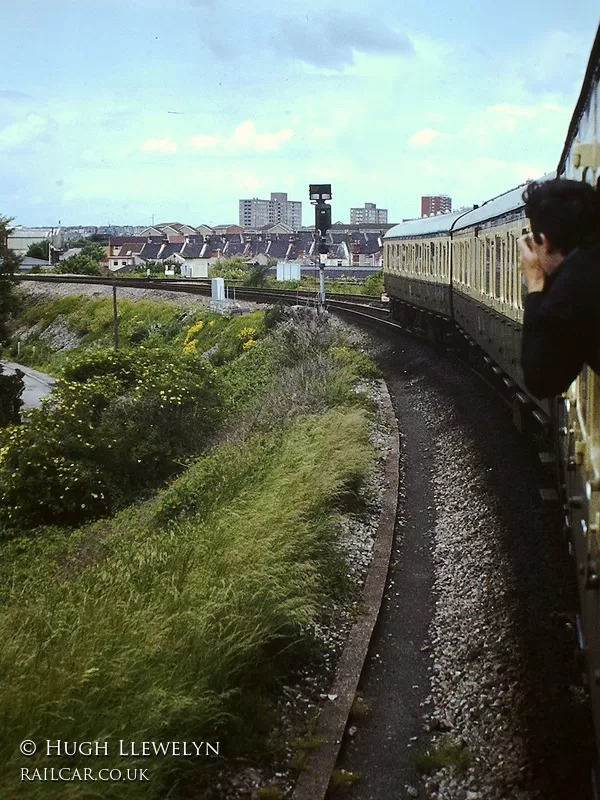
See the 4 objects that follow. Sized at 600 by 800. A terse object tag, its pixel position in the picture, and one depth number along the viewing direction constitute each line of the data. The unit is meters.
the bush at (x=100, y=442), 16.30
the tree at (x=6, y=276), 36.34
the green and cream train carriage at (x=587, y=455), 3.62
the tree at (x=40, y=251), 101.06
